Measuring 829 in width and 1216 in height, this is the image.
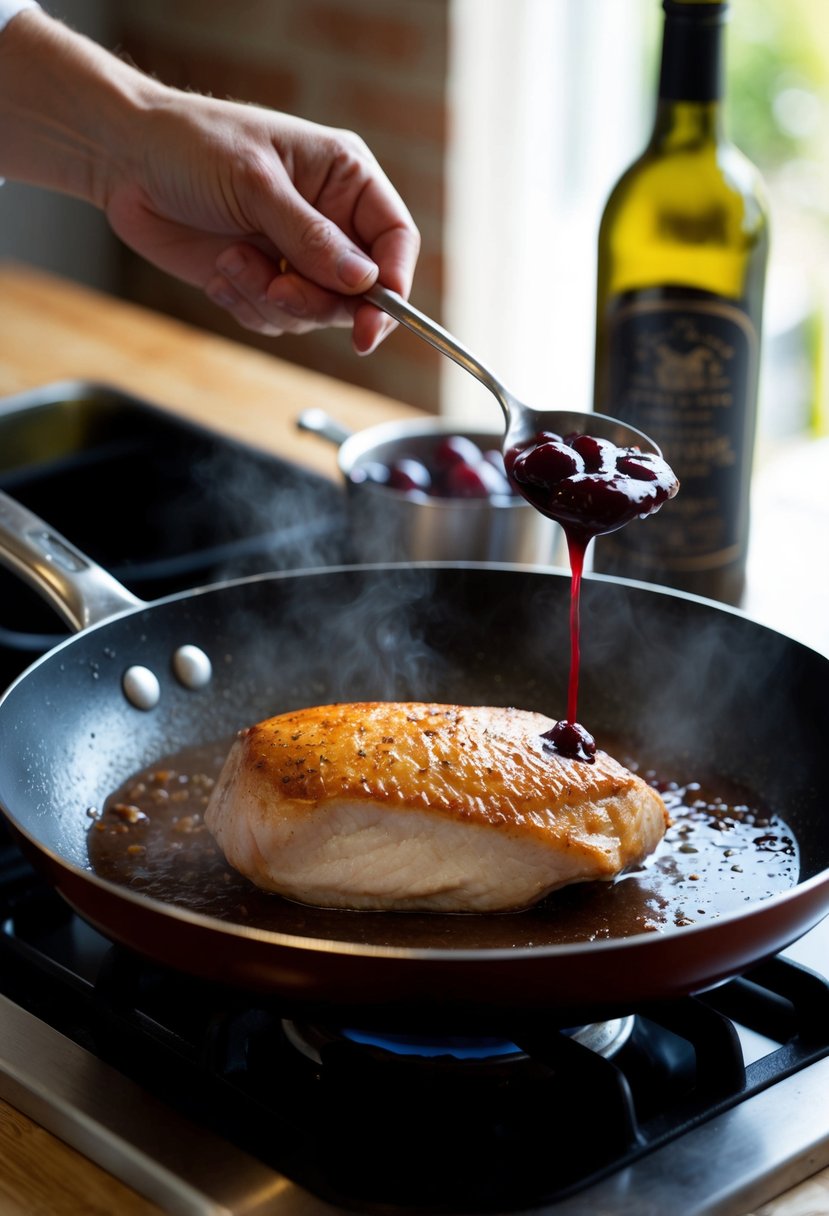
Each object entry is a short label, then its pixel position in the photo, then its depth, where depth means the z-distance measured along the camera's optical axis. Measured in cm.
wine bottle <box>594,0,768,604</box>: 151
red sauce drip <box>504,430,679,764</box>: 113
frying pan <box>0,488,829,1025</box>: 84
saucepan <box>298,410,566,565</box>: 154
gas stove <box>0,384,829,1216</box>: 87
